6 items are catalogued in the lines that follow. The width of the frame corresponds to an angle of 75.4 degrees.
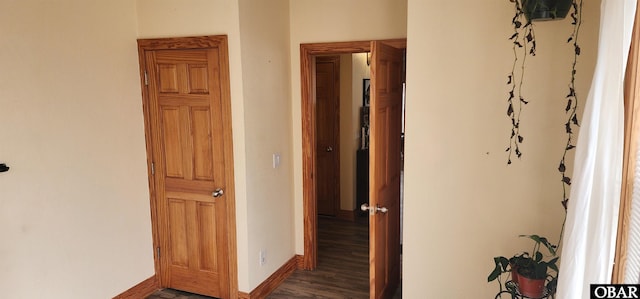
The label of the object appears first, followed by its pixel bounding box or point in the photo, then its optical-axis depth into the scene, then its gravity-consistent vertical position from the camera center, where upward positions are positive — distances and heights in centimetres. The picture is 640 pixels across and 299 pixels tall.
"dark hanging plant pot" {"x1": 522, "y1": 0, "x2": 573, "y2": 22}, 201 +46
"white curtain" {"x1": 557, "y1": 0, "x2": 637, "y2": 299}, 146 -21
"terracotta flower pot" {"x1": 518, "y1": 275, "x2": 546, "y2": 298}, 201 -89
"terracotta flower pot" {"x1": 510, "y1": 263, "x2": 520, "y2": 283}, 211 -86
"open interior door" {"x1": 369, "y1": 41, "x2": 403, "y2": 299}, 255 -43
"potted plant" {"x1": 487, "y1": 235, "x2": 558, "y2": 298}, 202 -84
